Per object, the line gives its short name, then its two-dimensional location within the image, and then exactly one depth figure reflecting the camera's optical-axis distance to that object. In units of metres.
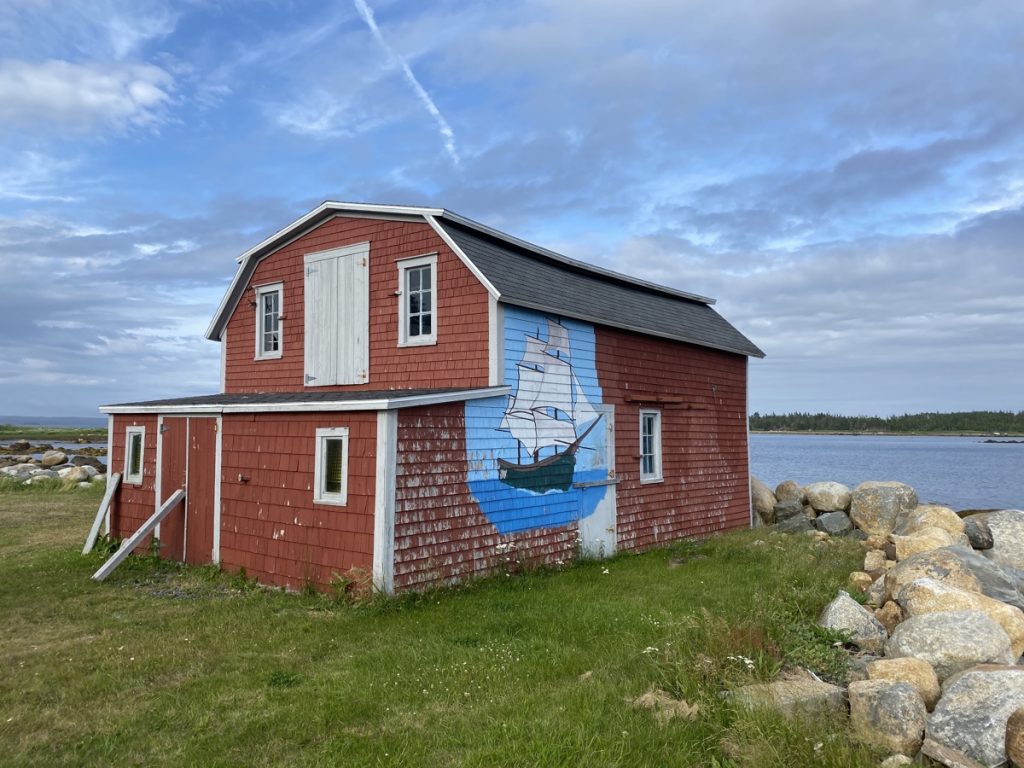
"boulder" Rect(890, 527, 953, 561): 11.95
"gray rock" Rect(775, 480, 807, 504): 21.64
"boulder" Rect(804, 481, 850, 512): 20.94
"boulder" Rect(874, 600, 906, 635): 8.42
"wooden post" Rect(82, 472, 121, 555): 14.07
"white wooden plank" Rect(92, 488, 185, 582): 11.86
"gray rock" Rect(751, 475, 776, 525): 20.66
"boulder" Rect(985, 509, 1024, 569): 15.20
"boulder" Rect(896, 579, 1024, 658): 7.78
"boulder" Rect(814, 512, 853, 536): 19.12
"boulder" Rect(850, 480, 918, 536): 19.61
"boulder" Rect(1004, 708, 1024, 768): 4.96
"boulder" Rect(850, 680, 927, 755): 5.35
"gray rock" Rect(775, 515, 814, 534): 18.47
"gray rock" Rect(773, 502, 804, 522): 20.77
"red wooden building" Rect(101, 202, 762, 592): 10.62
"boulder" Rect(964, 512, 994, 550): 15.93
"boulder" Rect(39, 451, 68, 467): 39.12
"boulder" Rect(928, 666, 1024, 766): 5.16
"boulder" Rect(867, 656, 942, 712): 5.99
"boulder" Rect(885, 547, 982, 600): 9.05
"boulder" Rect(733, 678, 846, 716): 5.56
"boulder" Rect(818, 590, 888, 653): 7.65
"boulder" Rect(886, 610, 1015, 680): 6.76
